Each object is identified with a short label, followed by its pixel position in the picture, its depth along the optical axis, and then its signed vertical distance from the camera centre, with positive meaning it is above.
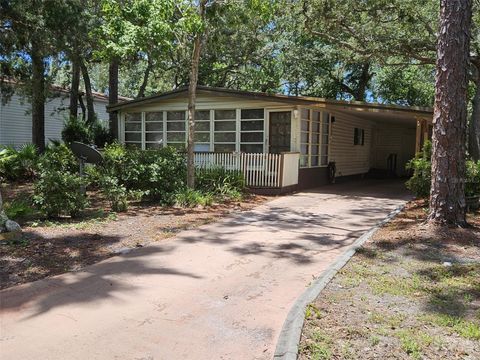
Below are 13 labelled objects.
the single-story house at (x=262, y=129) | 12.95 +0.62
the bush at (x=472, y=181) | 9.02 -0.57
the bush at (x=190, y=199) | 10.16 -1.20
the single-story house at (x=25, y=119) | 21.97 +1.20
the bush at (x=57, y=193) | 7.73 -0.87
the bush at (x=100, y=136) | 17.75 +0.33
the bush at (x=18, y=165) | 13.92 -0.69
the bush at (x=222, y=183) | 11.59 -0.98
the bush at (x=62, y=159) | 10.77 -0.38
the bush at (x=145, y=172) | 10.30 -0.62
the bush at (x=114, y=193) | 9.16 -1.00
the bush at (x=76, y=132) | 17.19 +0.45
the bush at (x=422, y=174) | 9.88 -0.51
